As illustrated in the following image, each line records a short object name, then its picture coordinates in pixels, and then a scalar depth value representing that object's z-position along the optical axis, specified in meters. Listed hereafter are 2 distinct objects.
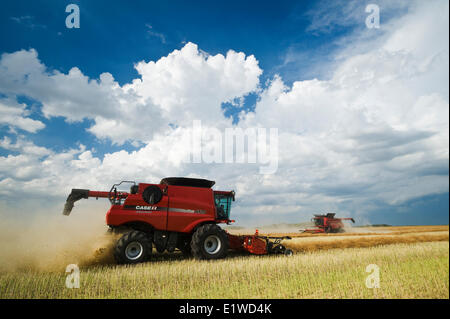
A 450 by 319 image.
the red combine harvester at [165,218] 10.05
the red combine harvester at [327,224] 30.92
